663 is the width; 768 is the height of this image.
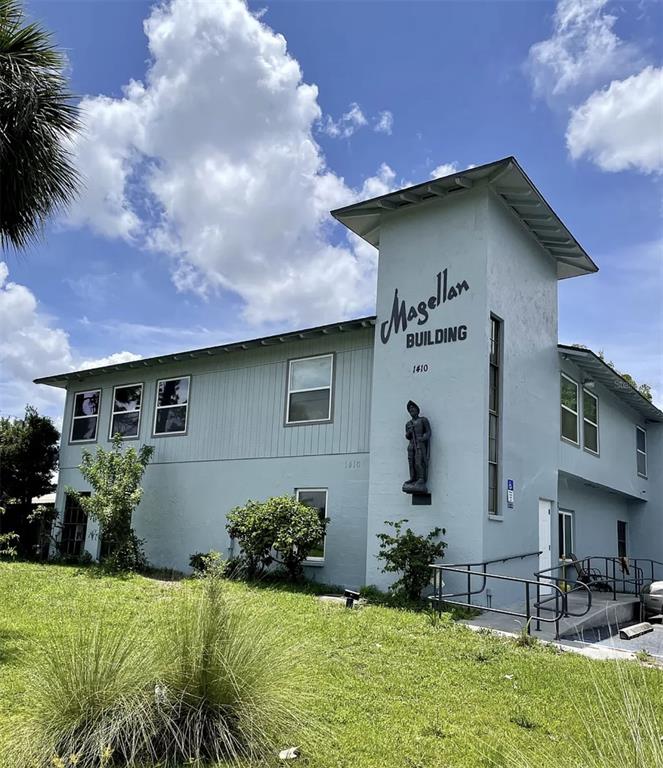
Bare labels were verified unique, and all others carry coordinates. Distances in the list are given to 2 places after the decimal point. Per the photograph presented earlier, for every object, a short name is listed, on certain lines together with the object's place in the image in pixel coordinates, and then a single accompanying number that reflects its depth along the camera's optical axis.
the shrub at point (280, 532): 12.55
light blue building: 11.96
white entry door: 13.78
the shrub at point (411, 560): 10.98
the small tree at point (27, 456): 18.73
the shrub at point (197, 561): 14.27
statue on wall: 11.68
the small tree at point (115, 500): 14.88
